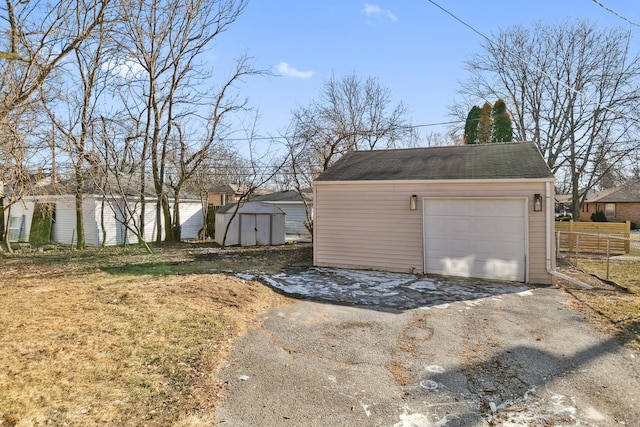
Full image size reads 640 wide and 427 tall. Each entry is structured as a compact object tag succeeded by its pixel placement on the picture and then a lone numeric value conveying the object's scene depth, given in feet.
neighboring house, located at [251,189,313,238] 81.51
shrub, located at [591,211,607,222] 98.74
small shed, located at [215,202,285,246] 49.21
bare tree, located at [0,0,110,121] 17.83
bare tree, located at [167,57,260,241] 48.14
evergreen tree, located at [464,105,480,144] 73.61
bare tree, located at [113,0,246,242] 44.14
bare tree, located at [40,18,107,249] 29.66
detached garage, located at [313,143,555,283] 25.36
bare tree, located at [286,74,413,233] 47.75
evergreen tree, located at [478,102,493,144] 73.20
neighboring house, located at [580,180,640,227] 100.32
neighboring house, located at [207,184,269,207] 102.07
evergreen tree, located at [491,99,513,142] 71.67
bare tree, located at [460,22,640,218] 61.26
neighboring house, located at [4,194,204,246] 49.65
